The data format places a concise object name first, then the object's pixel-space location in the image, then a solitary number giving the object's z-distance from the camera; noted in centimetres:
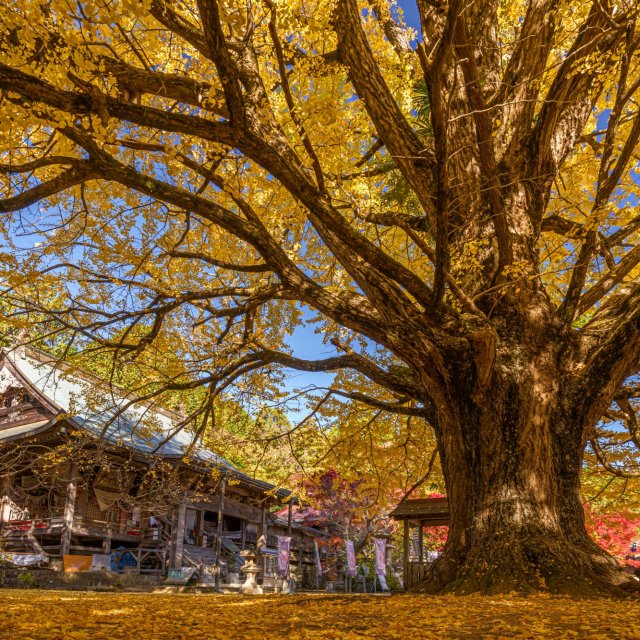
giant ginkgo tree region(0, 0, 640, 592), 408
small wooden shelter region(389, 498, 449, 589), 1270
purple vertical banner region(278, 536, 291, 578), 1678
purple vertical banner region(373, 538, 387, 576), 1709
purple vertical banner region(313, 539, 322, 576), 2059
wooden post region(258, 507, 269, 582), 1819
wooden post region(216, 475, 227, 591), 1510
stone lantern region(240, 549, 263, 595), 1432
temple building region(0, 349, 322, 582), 1320
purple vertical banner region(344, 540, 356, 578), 1711
